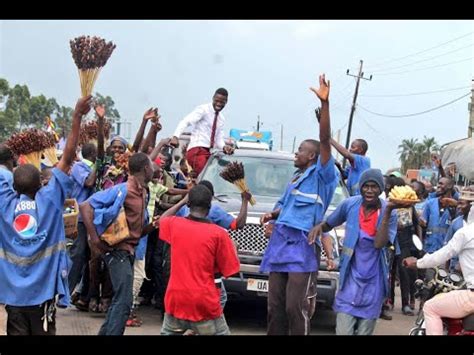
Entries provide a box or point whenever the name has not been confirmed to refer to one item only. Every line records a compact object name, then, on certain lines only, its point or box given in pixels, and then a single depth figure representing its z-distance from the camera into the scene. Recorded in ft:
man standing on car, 31.60
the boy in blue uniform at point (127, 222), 19.95
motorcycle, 18.59
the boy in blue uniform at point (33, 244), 17.47
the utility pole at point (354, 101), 140.86
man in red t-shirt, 17.19
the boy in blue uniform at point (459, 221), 28.04
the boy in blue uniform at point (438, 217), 33.34
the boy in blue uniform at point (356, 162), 28.50
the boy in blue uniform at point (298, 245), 20.26
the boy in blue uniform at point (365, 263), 19.25
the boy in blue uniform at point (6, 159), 21.86
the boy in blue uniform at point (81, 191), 26.71
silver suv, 25.79
